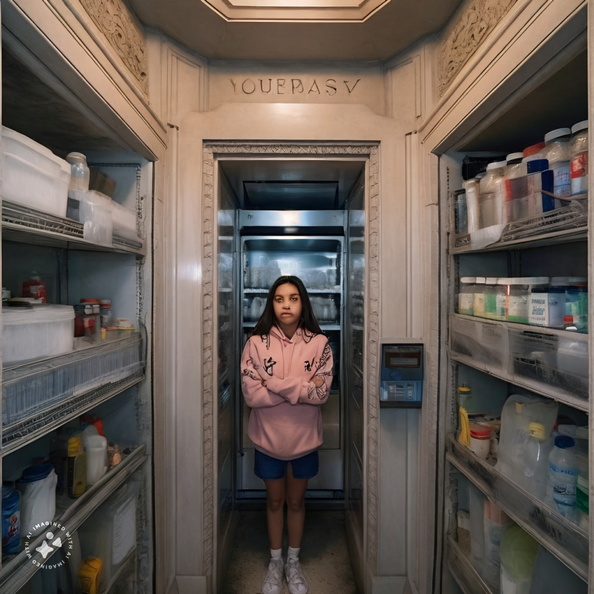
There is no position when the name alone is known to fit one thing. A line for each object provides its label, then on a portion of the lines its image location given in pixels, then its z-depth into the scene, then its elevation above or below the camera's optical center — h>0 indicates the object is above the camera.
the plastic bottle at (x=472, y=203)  1.30 +0.34
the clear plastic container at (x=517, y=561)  1.09 -0.83
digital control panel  1.52 -0.34
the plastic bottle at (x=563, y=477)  0.93 -0.48
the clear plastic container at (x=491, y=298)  1.21 -0.01
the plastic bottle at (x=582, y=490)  0.88 -0.49
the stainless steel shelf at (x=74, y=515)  0.81 -0.65
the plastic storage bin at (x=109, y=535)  1.28 -0.88
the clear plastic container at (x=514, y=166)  1.10 +0.41
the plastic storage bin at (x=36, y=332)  0.86 -0.10
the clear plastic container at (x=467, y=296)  1.36 +0.00
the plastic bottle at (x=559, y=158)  0.94 +0.38
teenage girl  1.72 -0.51
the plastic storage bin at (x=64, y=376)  0.80 -0.23
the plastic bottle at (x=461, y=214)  1.40 +0.32
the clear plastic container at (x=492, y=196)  1.19 +0.34
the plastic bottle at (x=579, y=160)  0.87 +0.33
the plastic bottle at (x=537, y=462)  1.04 -0.50
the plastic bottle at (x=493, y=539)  1.23 -0.86
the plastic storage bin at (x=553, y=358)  0.84 -0.17
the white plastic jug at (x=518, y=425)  1.10 -0.41
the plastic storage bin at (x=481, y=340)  1.14 -0.16
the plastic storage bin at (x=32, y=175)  0.81 +0.30
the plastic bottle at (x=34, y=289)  1.12 +0.02
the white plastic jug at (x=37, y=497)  0.95 -0.56
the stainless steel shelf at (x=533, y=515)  0.84 -0.61
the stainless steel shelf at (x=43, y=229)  0.80 +0.18
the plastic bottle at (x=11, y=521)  0.86 -0.55
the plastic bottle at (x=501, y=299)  1.17 -0.01
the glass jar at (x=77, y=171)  1.12 +0.39
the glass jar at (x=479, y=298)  1.28 -0.01
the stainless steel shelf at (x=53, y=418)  0.79 -0.32
